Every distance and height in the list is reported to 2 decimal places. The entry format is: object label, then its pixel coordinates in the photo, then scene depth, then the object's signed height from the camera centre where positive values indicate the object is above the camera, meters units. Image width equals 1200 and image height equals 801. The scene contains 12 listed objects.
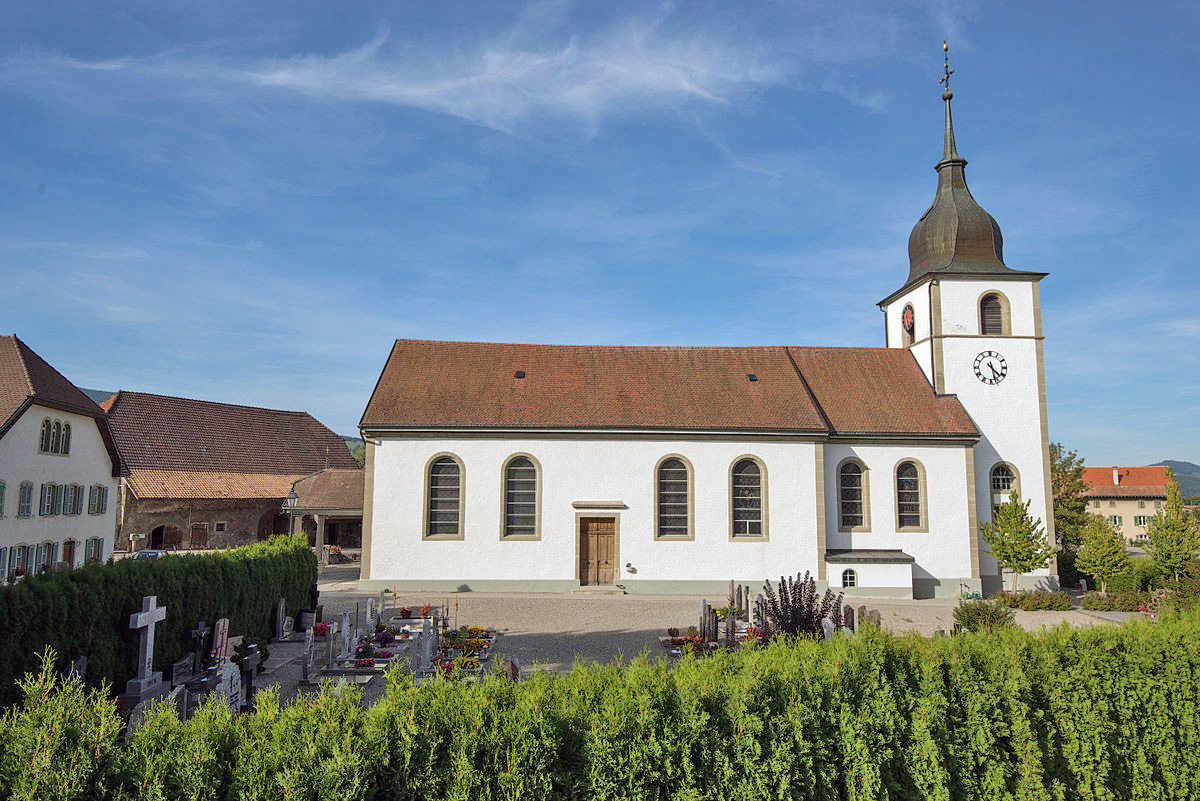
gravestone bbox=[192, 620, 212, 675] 11.84 -2.45
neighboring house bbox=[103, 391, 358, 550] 32.19 +1.32
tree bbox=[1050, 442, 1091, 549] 30.66 +0.04
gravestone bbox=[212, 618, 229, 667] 11.81 -2.35
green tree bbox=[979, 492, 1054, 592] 21.47 -1.25
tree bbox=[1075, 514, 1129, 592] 21.98 -1.66
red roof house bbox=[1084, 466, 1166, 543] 72.06 -0.14
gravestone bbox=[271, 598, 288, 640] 15.56 -2.64
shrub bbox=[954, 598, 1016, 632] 12.88 -2.19
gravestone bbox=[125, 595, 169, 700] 10.27 -2.28
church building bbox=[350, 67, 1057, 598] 21.69 +1.09
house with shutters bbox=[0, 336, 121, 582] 22.58 +0.98
